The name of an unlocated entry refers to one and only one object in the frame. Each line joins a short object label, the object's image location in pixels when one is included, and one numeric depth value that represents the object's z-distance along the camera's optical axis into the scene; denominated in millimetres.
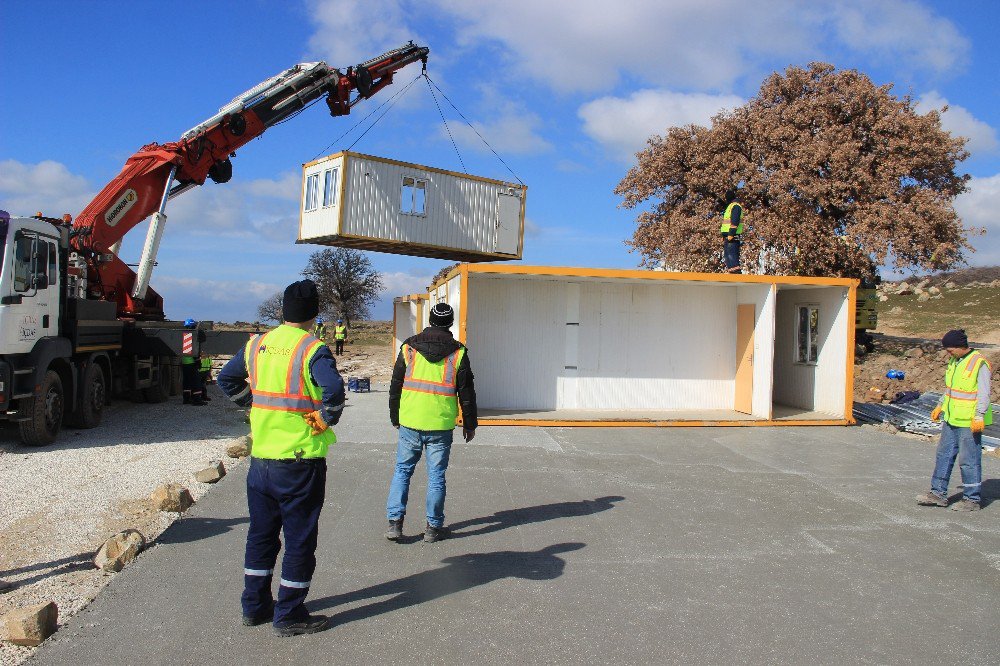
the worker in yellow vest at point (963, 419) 6902
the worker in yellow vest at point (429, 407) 5531
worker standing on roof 13727
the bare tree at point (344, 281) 45281
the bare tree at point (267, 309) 45000
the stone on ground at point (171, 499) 6348
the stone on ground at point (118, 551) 4974
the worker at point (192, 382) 13774
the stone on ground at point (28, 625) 3799
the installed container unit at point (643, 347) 13234
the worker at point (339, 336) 28281
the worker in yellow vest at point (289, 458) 3938
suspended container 15195
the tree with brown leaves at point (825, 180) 22141
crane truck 9438
